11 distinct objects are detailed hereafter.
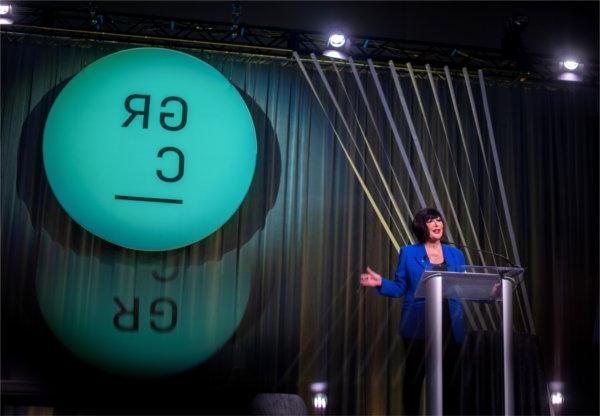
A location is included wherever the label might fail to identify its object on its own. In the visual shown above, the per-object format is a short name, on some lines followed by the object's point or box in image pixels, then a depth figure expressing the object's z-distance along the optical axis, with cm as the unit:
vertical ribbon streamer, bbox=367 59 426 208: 624
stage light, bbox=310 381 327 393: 577
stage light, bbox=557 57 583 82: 630
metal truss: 577
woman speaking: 355
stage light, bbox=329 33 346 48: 594
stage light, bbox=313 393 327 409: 570
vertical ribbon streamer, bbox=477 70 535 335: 616
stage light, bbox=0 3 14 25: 563
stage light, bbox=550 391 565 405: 602
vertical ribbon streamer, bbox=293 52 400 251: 618
